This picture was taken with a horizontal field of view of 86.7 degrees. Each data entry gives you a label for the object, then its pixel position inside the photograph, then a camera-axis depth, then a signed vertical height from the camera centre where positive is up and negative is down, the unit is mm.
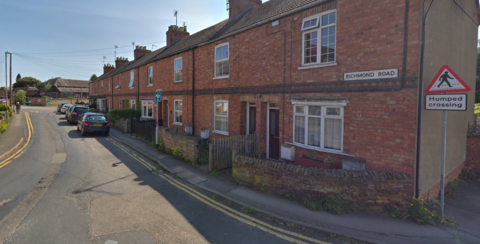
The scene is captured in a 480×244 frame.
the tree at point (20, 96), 57656 +2674
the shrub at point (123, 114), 21342 -435
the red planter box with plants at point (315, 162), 7352 -1533
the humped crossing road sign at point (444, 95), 5168 +364
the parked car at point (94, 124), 17047 -1045
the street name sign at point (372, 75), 6273 +966
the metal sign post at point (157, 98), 12953 +576
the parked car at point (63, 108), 36806 -45
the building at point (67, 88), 81062 +6818
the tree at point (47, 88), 84962 +6729
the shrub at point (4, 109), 27591 -154
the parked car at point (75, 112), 23672 -347
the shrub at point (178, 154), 10758 -1917
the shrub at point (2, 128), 16719 -1345
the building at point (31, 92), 88538 +5591
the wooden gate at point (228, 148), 8914 -1432
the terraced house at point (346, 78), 6156 +1037
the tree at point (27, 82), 99188 +10058
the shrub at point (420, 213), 5469 -2239
